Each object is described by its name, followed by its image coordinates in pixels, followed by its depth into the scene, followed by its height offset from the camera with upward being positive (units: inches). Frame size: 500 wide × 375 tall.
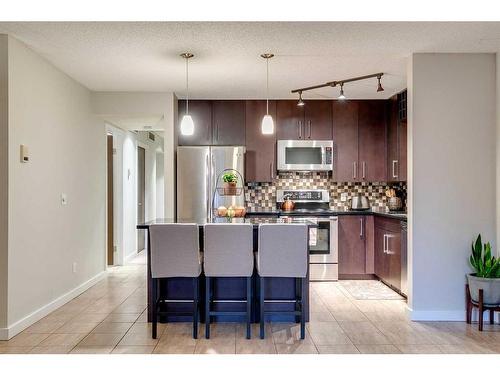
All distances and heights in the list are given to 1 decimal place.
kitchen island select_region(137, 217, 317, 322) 142.4 -35.6
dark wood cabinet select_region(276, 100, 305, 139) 223.1 +35.4
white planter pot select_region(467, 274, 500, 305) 135.7 -32.7
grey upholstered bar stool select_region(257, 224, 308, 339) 125.6 -19.2
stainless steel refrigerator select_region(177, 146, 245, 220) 207.8 +4.8
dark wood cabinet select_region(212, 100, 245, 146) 220.7 +33.6
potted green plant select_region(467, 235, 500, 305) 136.0 -29.2
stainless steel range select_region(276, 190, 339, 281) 211.6 -30.3
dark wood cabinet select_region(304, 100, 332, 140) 223.1 +35.4
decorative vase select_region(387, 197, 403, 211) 222.8 -8.9
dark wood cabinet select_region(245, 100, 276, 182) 221.6 +21.2
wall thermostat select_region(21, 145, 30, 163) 135.6 +11.0
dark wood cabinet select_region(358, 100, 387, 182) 223.1 +24.8
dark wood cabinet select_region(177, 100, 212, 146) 219.8 +33.6
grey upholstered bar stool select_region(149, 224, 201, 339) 127.1 -19.3
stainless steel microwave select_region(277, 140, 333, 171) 221.0 +16.9
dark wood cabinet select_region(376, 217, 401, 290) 181.8 -29.1
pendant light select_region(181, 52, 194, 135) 149.5 +22.1
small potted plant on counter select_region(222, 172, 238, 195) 150.3 +0.9
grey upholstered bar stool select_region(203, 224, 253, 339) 126.9 -20.0
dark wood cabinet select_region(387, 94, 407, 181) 203.9 +22.2
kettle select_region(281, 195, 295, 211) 223.9 -9.3
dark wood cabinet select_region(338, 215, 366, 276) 213.9 -28.6
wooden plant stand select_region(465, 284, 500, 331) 136.1 -39.1
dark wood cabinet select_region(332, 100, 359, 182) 223.1 +26.9
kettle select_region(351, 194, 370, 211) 225.9 -8.4
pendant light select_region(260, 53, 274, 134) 149.6 +22.4
